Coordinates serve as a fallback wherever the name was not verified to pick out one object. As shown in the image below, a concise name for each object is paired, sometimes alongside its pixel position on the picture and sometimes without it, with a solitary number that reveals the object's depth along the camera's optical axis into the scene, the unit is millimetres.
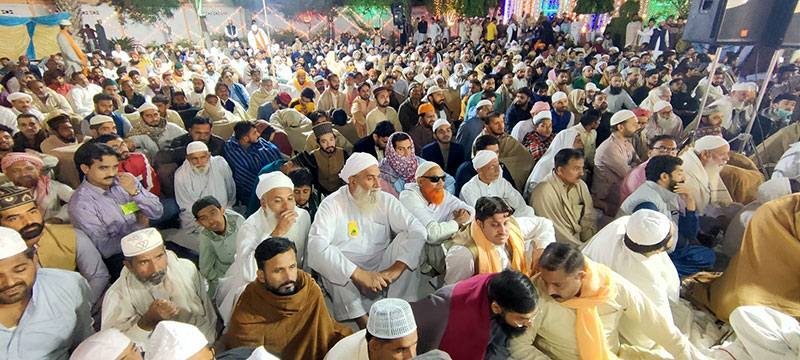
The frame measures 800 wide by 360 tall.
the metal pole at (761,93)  4138
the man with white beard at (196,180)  3547
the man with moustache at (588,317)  1844
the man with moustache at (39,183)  2873
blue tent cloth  13250
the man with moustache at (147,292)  2078
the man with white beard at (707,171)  3383
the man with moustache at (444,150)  4184
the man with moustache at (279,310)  1936
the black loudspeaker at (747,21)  4098
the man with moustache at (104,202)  2779
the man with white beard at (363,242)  2531
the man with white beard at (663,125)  5098
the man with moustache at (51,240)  2244
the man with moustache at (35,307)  1860
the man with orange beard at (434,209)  2791
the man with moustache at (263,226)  2436
